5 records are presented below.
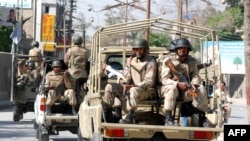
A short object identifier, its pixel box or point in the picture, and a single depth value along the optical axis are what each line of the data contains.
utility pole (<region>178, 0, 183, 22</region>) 43.50
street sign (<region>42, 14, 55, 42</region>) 65.95
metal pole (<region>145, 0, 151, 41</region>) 39.11
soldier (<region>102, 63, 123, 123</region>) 12.57
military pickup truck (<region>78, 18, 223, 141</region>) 11.68
